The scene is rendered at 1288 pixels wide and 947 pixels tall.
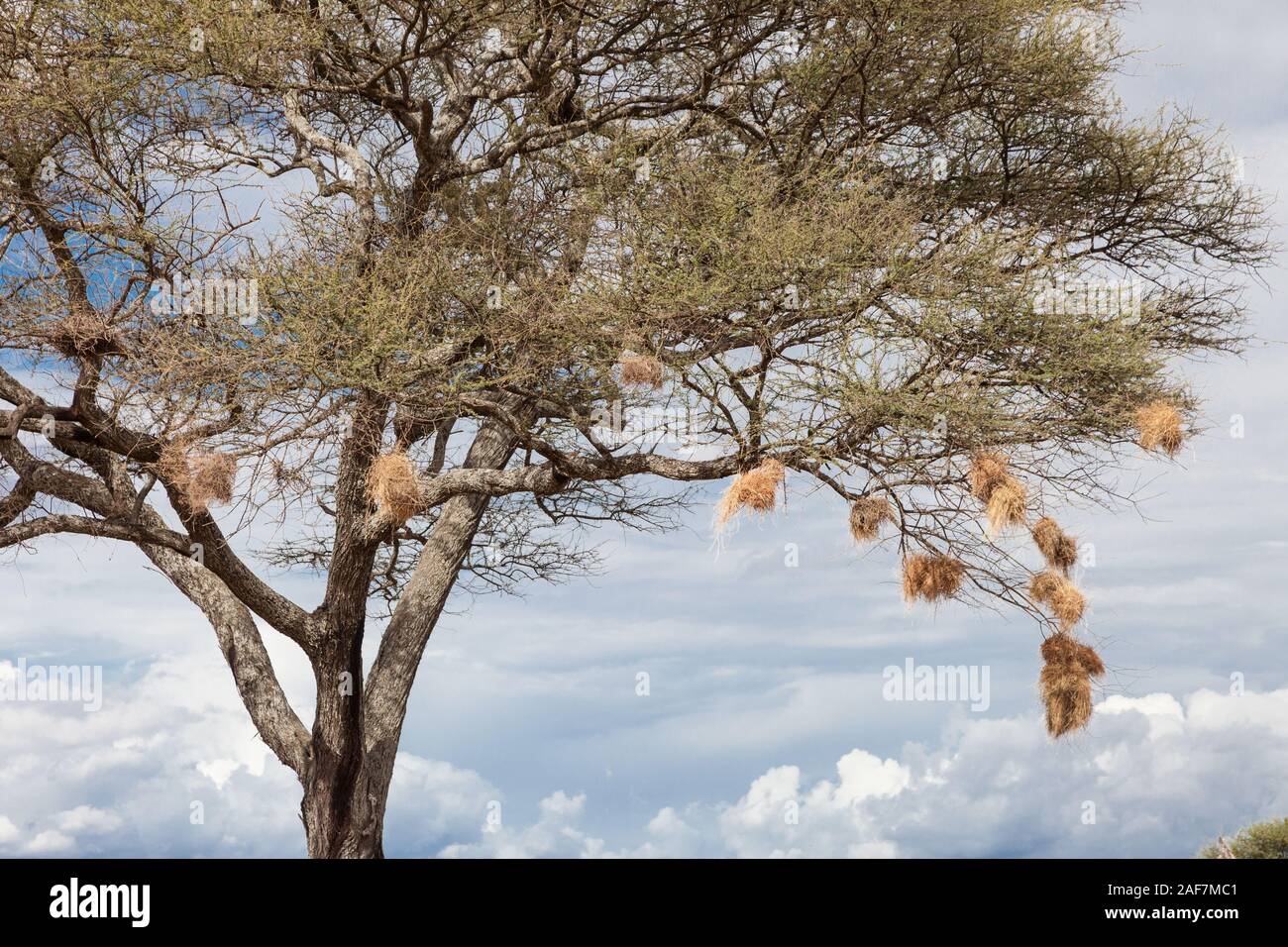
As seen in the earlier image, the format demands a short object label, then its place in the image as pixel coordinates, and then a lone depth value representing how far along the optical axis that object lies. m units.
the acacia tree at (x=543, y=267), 7.36
